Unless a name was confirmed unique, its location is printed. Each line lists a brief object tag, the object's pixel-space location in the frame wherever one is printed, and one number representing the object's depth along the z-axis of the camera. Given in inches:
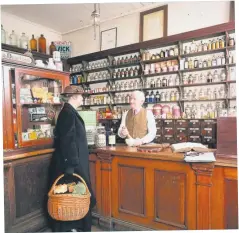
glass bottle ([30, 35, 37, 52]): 182.2
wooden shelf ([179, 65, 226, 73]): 138.4
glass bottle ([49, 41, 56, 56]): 200.1
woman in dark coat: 72.4
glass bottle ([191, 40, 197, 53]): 142.5
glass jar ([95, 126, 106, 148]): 90.0
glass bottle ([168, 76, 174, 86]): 152.7
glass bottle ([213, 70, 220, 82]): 135.8
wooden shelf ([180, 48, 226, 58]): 136.2
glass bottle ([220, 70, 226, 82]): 133.7
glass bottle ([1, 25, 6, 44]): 153.0
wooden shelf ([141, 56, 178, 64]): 152.7
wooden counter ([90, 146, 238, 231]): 62.5
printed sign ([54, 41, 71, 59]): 205.6
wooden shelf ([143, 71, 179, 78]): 151.4
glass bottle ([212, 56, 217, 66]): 136.6
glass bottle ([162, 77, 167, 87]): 155.1
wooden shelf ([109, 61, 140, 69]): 167.1
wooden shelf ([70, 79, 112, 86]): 184.1
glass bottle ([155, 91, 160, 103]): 159.3
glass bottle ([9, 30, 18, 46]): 167.9
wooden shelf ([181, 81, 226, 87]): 137.1
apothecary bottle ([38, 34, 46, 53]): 189.0
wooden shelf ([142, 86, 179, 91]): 154.6
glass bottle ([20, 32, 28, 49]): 171.8
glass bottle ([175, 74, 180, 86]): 149.5
